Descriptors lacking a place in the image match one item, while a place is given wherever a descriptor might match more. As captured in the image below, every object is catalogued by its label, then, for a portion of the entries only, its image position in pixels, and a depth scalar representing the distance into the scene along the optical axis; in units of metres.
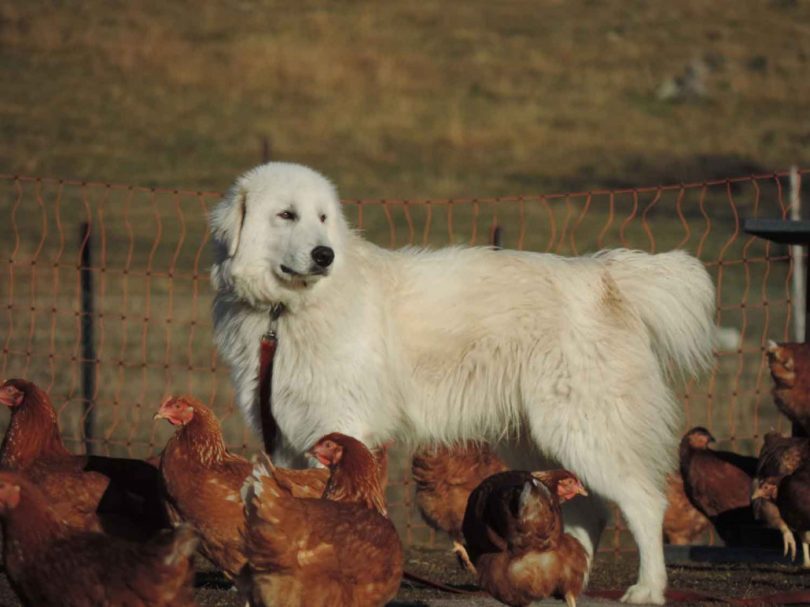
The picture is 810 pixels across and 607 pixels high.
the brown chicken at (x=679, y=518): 20.87
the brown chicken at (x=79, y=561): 10.86
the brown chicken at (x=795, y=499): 16.70
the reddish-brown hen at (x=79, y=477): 14.12
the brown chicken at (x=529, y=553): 13.10
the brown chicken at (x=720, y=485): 19.73
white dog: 15.25
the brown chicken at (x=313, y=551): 11.54
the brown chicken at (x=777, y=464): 17.84
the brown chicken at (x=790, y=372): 18.42
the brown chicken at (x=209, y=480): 13.05
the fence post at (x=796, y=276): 22.77
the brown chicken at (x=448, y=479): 19.08
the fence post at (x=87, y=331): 21.23
